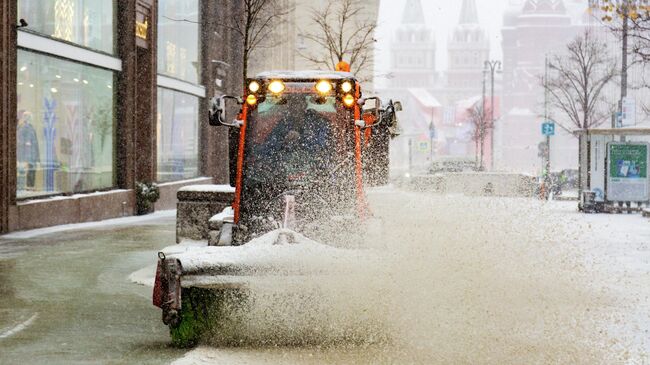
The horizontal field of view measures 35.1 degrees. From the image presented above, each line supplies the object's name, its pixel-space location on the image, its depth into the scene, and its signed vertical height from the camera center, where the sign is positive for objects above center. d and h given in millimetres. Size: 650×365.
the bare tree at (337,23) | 75075 +10045
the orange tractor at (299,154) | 10383 -1
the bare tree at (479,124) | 85000 +2986
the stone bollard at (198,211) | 17453 -979
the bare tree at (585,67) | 52875 +4804
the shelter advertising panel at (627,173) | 31484 -534
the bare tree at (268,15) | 43581 +6679
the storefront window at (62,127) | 21047 +596
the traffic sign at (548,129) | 45031 +1151
